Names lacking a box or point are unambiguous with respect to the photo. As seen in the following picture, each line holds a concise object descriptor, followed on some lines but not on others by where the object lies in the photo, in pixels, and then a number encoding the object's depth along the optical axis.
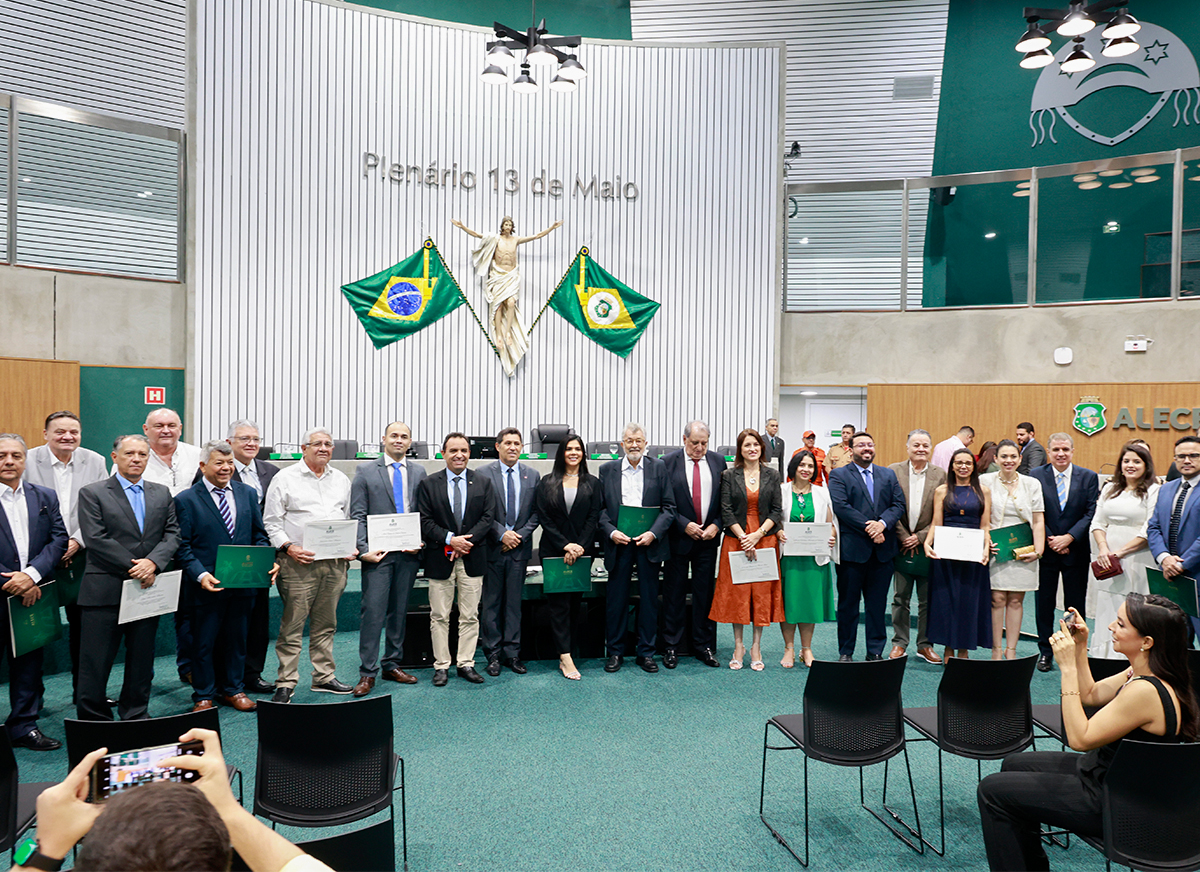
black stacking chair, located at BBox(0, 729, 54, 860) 2.36
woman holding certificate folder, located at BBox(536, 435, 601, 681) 5.52
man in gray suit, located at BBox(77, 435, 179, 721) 4.06
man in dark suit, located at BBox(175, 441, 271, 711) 4.53
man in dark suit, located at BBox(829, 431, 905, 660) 5.54
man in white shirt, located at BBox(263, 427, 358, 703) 4.86
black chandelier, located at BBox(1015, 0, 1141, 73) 8.55
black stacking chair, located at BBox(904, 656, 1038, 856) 3.15
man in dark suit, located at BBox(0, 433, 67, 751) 4.02
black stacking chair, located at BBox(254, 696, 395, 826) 2.64
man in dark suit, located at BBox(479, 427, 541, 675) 5.43
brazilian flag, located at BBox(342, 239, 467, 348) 10.06
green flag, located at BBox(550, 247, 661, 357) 10.77
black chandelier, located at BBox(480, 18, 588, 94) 8.76
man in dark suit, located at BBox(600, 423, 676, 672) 5.61
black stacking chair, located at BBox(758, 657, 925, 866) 3.15
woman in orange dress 5.57
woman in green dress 5.60
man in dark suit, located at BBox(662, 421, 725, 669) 5.66
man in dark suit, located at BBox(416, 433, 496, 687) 5.25
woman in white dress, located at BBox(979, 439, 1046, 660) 5.48
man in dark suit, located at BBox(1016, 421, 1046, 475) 8.97
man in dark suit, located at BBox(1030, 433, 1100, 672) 5.58
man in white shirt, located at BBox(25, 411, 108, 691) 4.70
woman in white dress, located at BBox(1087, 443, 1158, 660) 5.08
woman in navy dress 5.39
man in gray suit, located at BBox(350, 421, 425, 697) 5.16
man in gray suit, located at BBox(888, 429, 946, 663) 5.65
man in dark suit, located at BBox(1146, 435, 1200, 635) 4.61
